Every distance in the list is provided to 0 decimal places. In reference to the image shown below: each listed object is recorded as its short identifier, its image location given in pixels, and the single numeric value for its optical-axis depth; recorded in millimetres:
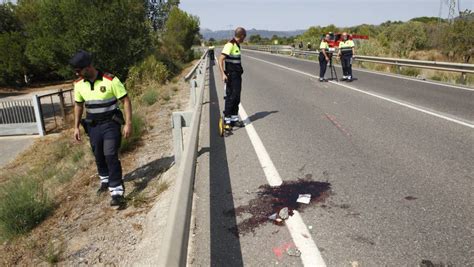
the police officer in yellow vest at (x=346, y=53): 14719
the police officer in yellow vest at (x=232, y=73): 7344
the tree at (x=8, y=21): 43156
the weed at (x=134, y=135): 6891
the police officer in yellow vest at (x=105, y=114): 4516
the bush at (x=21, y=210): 4602
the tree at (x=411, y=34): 40466
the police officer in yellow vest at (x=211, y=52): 32188
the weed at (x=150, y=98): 12801
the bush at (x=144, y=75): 20062
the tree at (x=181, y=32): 43994
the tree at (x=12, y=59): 37697
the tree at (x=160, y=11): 62688
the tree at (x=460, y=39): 25297
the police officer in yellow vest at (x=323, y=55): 14711
